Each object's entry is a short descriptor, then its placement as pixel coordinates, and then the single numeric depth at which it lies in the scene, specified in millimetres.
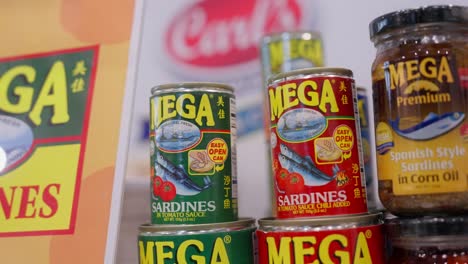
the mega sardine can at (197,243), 412
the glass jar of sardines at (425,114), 376
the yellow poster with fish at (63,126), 412
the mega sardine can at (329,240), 395
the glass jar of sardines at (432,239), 380
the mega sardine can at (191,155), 418
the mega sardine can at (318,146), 400
